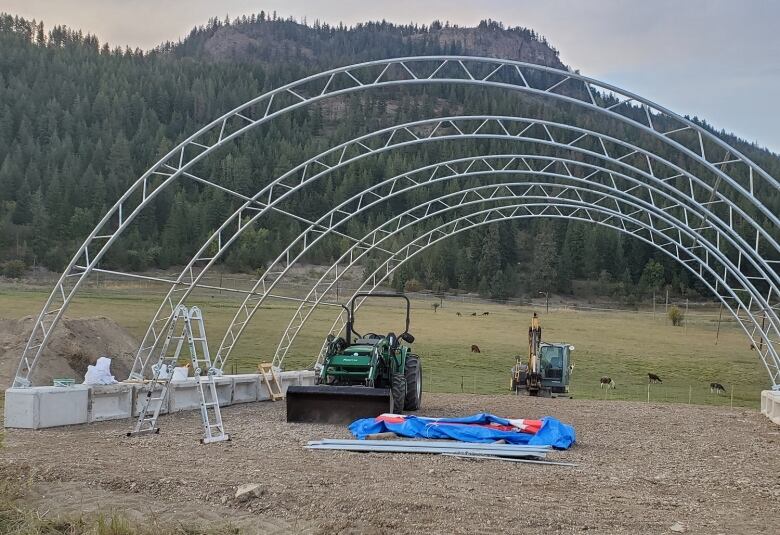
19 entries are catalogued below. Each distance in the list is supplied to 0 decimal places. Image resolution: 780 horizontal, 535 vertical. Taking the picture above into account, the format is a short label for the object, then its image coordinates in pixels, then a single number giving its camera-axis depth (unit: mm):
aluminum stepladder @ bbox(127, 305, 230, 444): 12484
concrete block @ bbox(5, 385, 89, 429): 13578
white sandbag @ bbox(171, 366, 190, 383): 17752
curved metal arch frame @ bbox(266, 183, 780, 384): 21025
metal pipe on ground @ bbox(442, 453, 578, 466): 11248
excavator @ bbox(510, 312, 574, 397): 26125
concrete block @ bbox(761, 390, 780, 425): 18672
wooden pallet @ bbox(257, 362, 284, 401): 20522
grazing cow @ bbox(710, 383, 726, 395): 32534
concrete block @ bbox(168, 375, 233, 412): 16734
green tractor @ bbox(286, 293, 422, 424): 14938
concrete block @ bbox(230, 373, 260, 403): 19562
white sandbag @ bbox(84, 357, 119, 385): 15234
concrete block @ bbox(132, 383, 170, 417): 15711
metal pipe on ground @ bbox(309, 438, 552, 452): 12062
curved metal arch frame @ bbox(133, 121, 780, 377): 16250
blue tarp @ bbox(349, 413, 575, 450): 12953
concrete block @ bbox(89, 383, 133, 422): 14836
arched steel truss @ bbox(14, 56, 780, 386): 14086
